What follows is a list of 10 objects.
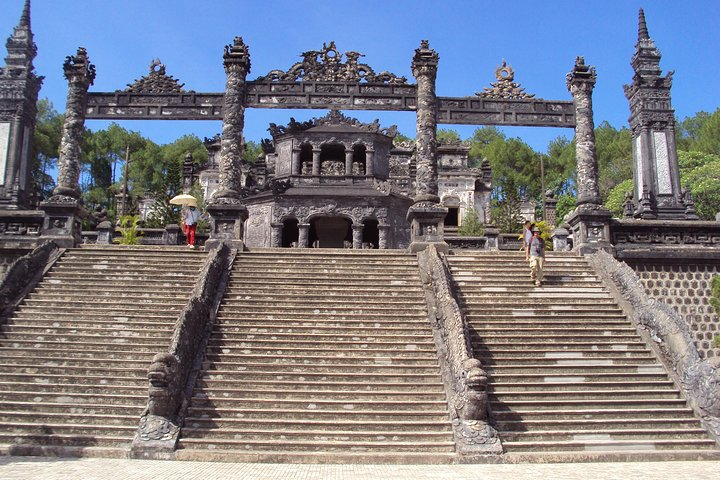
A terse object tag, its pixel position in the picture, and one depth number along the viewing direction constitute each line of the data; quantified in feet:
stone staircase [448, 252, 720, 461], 27.84
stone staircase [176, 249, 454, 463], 27.04
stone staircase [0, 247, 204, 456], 27.73
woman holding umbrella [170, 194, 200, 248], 52.55
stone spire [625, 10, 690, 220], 60.49
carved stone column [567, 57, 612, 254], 49.75
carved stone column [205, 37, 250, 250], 51.52
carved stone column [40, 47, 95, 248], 49.80
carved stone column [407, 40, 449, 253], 50.93
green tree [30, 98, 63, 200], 140.87
